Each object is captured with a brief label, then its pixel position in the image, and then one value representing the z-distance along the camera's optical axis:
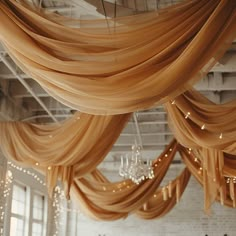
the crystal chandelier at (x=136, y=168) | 7.82
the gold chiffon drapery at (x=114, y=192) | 8.59
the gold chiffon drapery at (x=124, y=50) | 3.18
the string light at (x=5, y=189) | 8.19
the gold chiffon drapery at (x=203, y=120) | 5.39
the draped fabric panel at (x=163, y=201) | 9.56
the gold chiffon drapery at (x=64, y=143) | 5.70
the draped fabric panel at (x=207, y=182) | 7.39
